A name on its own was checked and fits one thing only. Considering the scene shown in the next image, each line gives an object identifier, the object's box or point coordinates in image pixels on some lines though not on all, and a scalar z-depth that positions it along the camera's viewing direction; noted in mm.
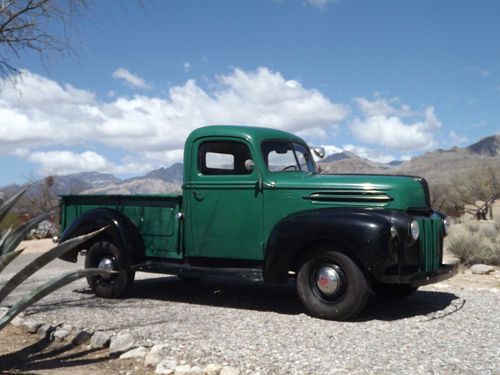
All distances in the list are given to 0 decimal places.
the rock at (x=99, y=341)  4992
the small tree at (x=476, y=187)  25797
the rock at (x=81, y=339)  5145
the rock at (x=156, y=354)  4449
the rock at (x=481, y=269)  10109
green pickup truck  5465
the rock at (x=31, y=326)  5586
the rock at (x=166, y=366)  4230
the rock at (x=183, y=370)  4154
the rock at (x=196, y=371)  4137
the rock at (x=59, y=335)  5262
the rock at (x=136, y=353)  4613
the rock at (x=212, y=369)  4137
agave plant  3891
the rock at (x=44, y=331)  5418
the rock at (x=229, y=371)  4052
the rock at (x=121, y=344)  4816
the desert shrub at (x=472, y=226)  12819
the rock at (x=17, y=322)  5824
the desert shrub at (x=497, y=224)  13285
